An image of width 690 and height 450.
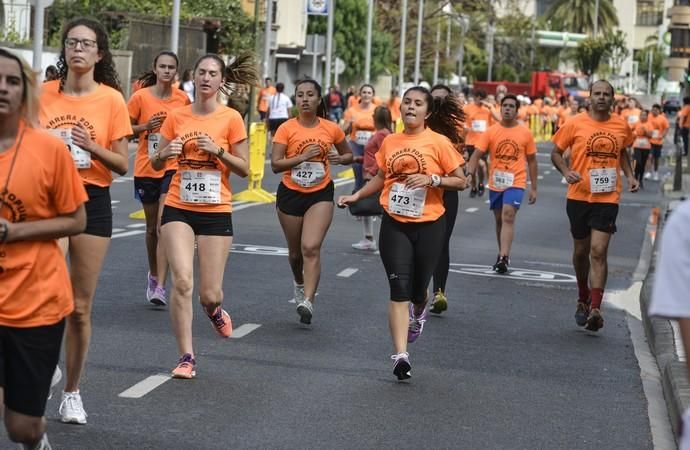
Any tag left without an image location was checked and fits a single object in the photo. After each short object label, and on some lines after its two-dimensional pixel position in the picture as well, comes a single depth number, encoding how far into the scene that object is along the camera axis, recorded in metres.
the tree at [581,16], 127.94
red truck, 90.56
